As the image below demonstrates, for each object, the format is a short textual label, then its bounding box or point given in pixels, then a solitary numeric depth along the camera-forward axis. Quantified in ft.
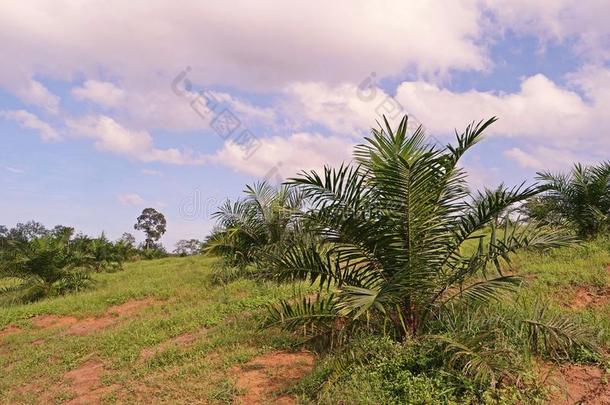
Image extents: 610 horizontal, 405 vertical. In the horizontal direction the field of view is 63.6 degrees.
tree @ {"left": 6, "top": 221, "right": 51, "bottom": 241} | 176.39
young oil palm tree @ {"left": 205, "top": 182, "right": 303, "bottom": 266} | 36.63
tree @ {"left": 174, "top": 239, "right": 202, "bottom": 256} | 116.08
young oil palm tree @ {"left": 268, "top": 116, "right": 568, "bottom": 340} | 15.71
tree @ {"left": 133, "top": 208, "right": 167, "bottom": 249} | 156.04
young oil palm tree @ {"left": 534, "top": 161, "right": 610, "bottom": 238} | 35.29
